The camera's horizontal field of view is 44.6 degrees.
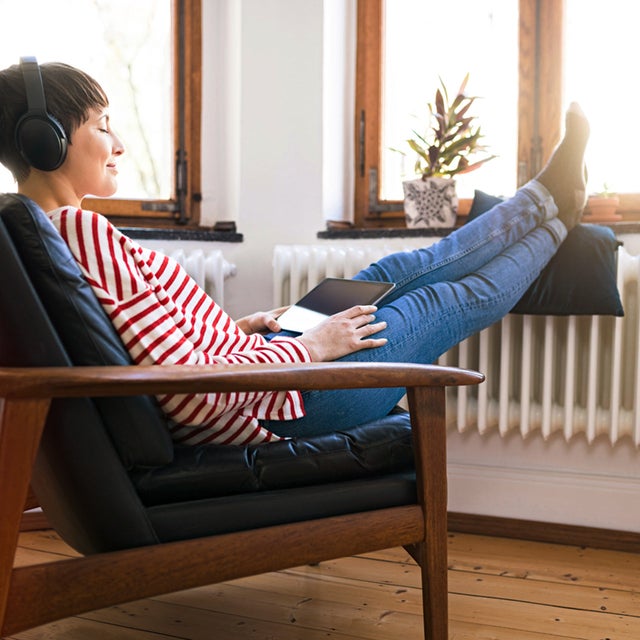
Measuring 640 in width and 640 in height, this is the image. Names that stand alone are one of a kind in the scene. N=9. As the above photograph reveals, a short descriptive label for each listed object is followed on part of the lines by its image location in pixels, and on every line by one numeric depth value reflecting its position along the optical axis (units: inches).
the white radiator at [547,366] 77.7
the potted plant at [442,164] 88.4
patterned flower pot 88.1
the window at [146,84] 95.9
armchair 38.4
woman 45.3
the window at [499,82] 89.8
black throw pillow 74.9
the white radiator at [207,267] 86.5
